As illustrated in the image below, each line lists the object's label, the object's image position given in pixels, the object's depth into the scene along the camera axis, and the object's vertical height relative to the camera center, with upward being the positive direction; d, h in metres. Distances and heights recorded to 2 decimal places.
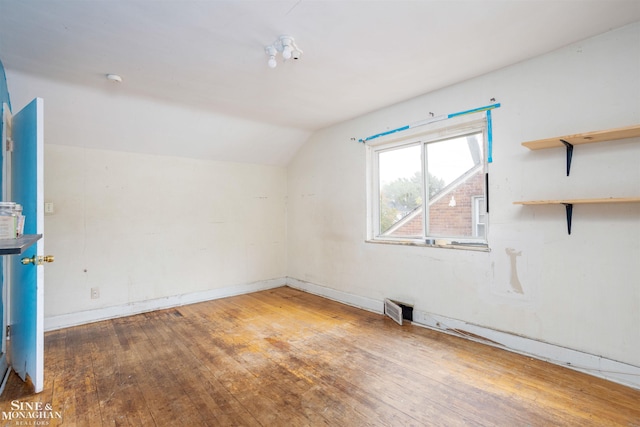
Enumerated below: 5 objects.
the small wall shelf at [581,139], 2.04 +0.54
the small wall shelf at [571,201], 2.02 +0.09
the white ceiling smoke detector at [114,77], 2.73 +1.23
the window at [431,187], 3.12 +0.31
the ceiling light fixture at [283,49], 2.23 +1.25
